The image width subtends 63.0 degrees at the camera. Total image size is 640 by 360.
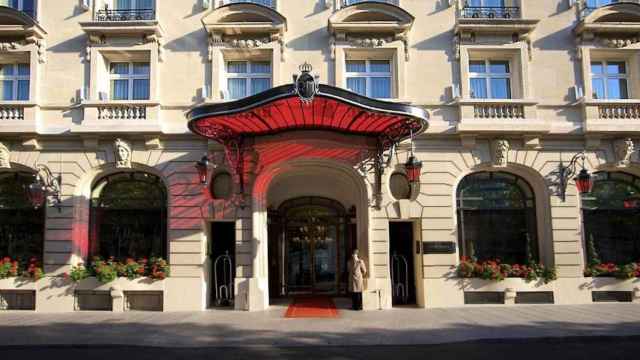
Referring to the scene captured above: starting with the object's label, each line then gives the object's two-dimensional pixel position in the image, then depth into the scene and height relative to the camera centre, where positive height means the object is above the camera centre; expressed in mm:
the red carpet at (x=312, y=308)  13367 -2024
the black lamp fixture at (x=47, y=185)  14597 +1568
